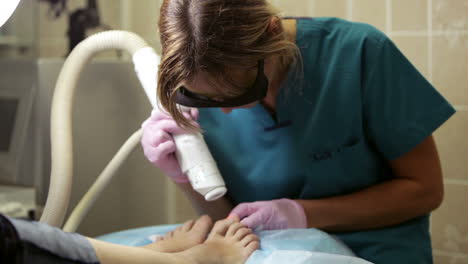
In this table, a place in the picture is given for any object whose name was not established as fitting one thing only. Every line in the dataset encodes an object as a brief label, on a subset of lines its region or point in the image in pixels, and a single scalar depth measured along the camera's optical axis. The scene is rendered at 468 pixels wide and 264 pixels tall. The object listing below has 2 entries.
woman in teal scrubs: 2.17
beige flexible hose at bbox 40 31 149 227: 2.17
